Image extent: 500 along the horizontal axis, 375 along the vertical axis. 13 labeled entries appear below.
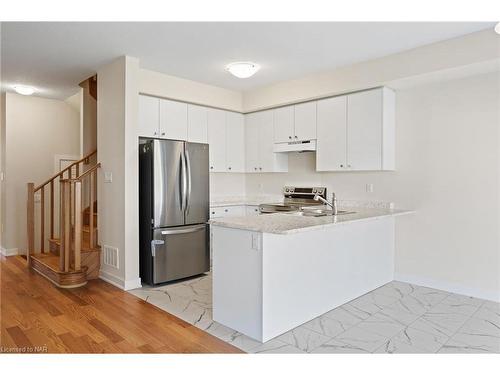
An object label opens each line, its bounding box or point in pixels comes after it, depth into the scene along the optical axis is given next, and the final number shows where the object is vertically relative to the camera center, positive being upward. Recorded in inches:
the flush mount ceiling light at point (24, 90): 195.9 +54.0
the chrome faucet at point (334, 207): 136.9 -10.3
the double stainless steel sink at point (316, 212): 141.5 -13.2
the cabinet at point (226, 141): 200.5 +25.2
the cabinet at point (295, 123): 179.9 +32.5
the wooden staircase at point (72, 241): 150.7 -28.1
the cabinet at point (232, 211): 197.6 -17.3
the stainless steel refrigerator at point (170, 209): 150.8 -12.2
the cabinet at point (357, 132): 154.0 +23.7
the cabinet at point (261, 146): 201.6 +22.0
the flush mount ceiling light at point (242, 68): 149.1 +49.8
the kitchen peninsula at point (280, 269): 99.0 -28.0
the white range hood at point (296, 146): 180.2 +19.5
